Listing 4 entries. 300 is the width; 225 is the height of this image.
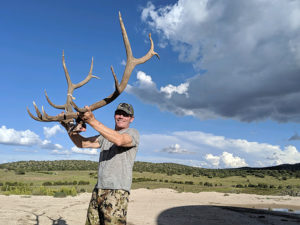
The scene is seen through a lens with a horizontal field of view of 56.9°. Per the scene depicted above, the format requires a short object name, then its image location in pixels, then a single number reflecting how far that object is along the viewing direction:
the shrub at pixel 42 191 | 17.46
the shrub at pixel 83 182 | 28.03
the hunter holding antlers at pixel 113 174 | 3.41
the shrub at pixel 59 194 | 16.69
